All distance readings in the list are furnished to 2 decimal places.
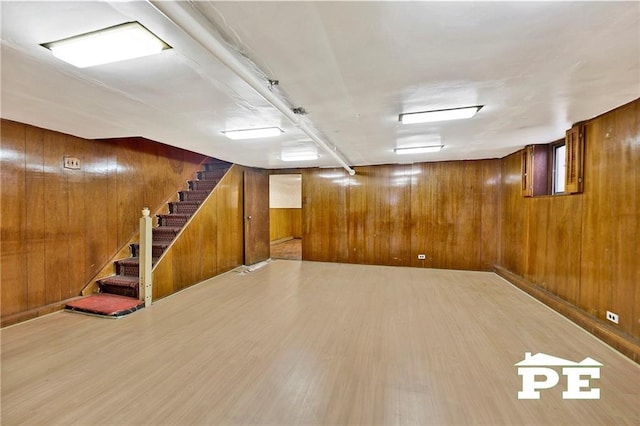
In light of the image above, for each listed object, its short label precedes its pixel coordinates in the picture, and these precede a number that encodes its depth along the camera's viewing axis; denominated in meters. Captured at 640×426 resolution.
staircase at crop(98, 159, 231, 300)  3.79
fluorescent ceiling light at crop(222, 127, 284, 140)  3.30
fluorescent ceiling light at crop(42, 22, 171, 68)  1.45
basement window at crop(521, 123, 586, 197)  3.96
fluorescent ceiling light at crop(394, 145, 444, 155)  4.43
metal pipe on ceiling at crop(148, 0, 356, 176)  1.07
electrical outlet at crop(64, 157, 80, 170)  3.46
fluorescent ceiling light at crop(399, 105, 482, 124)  2.61
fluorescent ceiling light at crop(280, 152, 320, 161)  4.80
